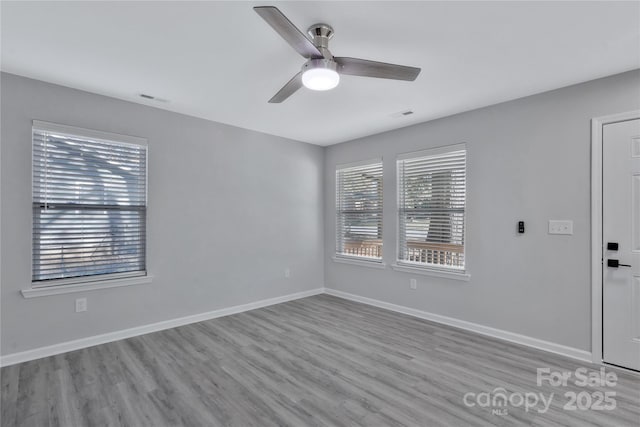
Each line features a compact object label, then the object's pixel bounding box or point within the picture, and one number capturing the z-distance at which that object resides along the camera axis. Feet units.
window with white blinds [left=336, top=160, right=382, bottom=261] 15.60
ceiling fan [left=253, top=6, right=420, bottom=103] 6.41
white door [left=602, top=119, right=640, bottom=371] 8.69
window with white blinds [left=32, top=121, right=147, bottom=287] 9.62
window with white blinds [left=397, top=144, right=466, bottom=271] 12.42
